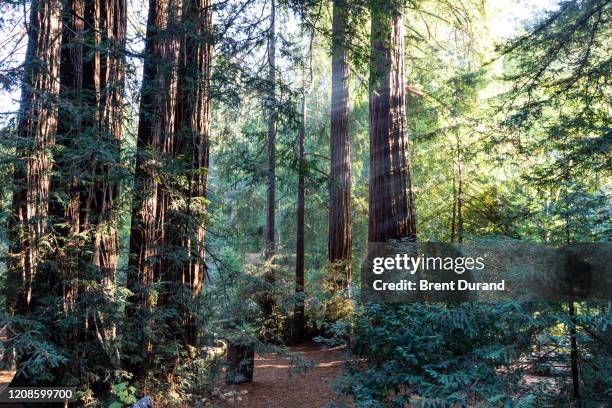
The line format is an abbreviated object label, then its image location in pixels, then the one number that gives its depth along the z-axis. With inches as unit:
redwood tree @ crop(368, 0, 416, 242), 267.3
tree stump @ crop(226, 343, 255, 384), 281.3
